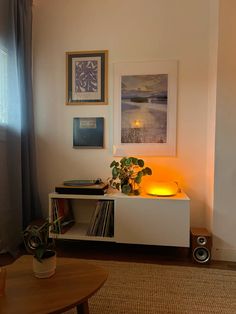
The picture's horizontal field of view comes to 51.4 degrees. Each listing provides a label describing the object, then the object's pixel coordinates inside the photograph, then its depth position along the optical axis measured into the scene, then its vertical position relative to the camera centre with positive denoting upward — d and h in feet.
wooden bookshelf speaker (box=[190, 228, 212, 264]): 6.66 -2.87
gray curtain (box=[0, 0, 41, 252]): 7.09 +0.36
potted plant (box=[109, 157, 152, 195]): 7.16 -0.95
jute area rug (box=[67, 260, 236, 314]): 4.75 -3.22
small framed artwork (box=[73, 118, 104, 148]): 8.20 +0.32
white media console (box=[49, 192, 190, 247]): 6.57 -2.13
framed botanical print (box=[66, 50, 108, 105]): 8.16 +2.15
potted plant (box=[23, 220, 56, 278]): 3.76 -1.75
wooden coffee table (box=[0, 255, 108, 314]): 3.11 -2.09
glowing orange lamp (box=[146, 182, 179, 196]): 7.06 -1.36
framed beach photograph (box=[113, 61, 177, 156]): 7.80 +1.09
